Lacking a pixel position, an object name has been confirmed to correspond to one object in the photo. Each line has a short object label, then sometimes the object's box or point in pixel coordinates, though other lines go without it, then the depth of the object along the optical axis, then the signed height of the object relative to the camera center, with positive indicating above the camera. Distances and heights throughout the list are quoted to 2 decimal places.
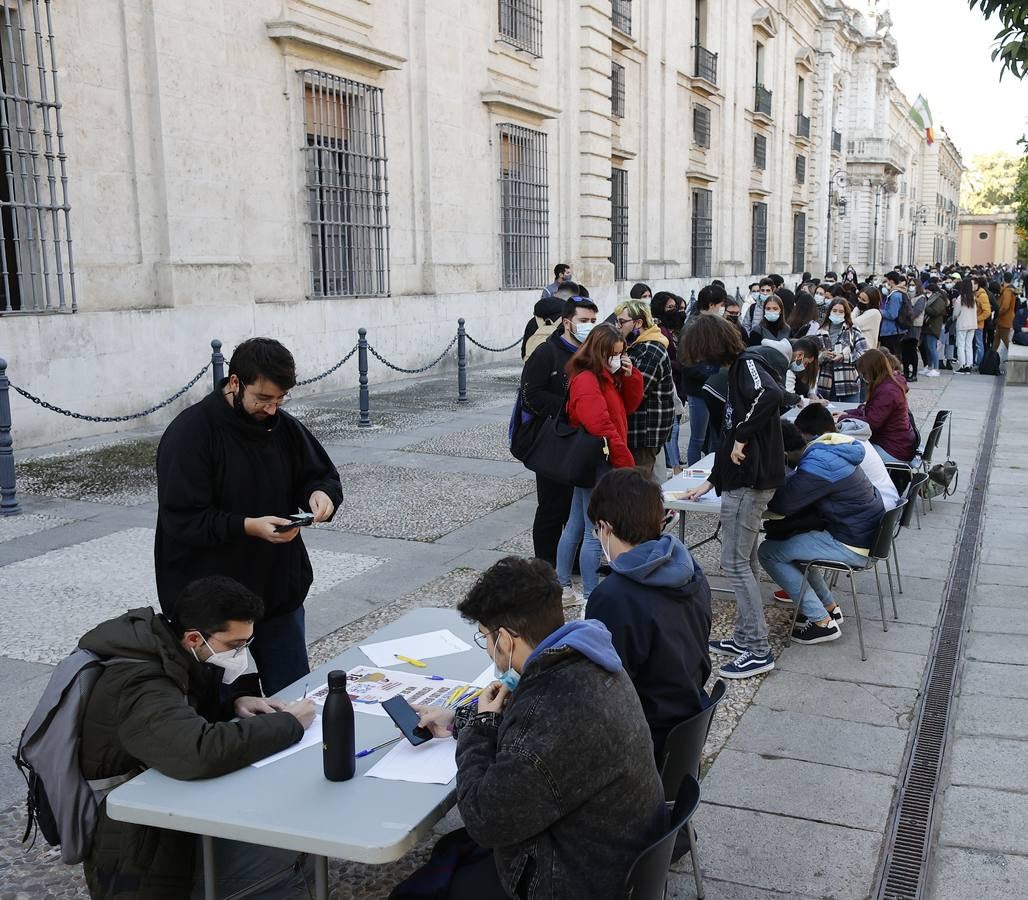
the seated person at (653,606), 3.29 -1.04
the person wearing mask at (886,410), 7.67 -1.02
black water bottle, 2.71 -1.16
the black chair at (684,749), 3.04 -1.37
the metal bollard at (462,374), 13.78 -1.29
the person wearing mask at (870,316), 13.62 -0.63
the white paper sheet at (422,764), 2.78 -1.29
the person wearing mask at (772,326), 10.34 -0.56
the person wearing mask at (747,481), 5.16 -1.03
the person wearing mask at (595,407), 5.77 -0.74
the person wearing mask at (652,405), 6.48 -0.81
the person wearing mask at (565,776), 2.43 -1.15
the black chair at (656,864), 2.41 -1.34
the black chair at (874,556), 5.52 -1.51
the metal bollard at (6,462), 7.88 -1.32
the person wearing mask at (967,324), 18.42 -1.03
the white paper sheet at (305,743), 2.87 -1.28
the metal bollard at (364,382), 11.80 -1.17
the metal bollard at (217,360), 10.37 -0.80
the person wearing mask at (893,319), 16.75 -0.81
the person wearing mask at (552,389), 6.14 -0.66
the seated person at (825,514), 5.56 -1.29
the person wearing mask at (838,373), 9.89 -0.97
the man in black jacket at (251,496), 3.65 -0.78
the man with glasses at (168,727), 2.73 -1.16
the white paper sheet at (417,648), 3.62 -1.28
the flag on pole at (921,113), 66.62 +9.61
